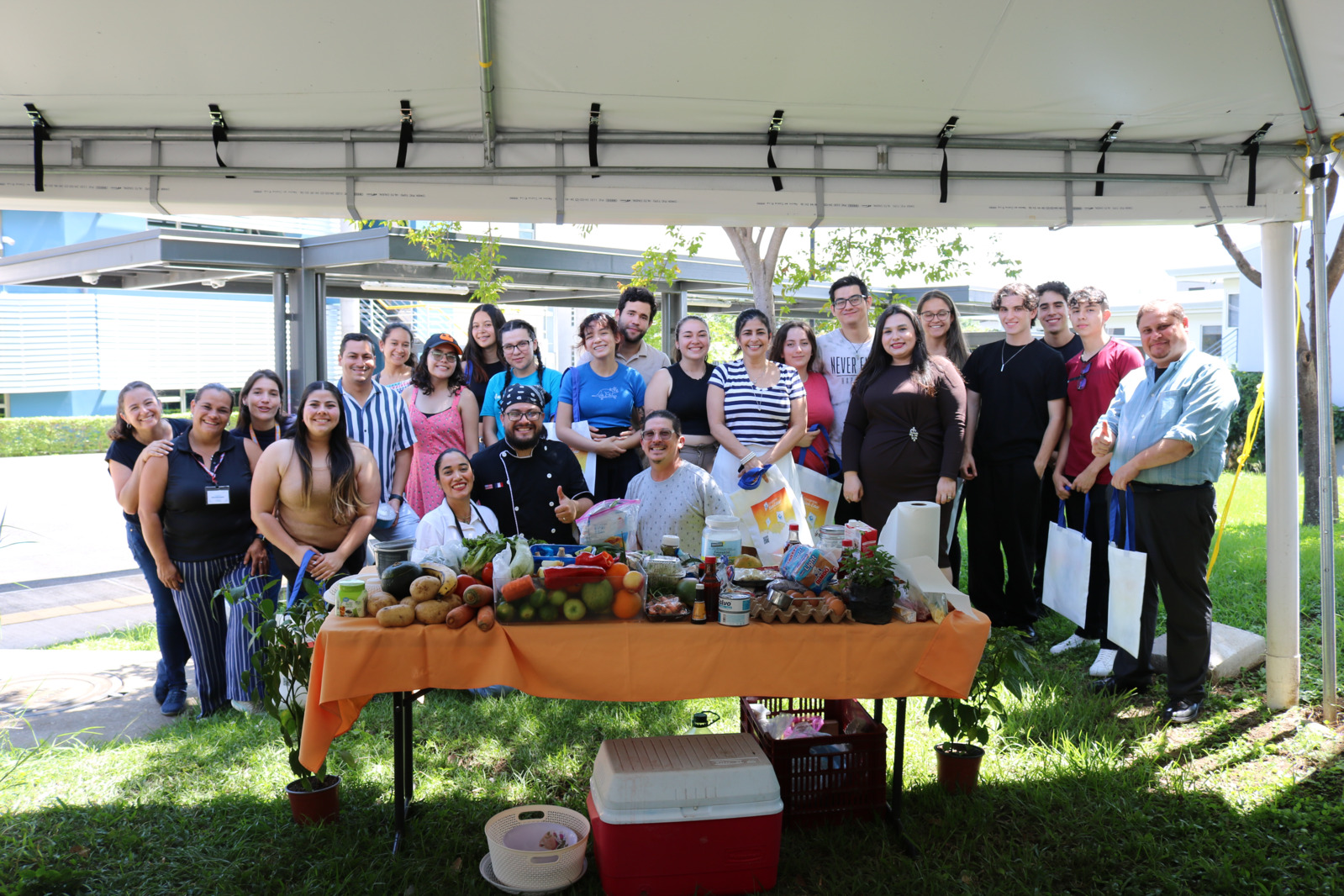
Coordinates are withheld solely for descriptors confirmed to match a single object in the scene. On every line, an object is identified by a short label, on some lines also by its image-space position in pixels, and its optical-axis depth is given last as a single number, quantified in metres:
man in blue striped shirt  4.80
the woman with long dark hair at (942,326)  5.30
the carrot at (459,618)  2.77
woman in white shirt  4.00
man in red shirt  5.13
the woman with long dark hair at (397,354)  5.40
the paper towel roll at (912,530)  3.46
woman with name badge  4.35
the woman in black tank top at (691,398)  4.96
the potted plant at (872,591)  2.89
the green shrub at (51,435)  17.97
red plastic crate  3.17
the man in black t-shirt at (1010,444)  5.18
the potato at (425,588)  2.83
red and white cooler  2.73
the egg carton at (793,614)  2.89
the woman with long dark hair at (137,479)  4.50
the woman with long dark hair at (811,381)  5.23
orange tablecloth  2.77
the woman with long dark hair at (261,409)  4.76
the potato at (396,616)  2.77
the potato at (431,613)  2.79
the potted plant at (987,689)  3.18
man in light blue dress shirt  3.93
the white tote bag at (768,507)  4.60
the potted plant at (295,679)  3.14
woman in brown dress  4.73
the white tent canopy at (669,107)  3.02
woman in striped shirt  4.82
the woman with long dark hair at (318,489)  4.23
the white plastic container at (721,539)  3.39
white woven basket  2.78
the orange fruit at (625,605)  2.88
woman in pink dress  5.07
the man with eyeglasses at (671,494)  4.02
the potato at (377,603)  2.86
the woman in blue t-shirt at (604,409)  4.91
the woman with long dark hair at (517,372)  5.10
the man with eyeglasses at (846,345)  5.20
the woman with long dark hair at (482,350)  5.41
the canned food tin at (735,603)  2.84
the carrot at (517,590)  2.81
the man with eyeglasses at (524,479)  4.27
